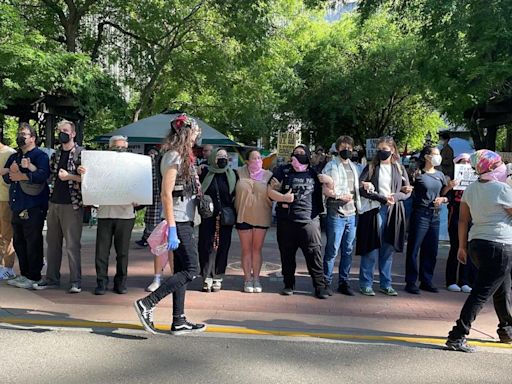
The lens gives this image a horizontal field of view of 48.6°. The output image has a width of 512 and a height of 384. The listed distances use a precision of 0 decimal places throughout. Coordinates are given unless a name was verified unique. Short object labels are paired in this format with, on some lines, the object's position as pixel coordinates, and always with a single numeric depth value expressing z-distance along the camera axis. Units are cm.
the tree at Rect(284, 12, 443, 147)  2456
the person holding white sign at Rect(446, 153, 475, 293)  753
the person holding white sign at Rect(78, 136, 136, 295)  659
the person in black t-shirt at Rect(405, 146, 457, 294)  715
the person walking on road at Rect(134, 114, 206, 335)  501
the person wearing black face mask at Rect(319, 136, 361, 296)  686
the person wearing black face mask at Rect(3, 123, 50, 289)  666
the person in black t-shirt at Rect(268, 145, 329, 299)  673
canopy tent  1430
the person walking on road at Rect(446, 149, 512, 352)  489
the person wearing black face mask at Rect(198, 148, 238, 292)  688
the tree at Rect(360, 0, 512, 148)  959
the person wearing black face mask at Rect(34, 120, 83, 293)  651
